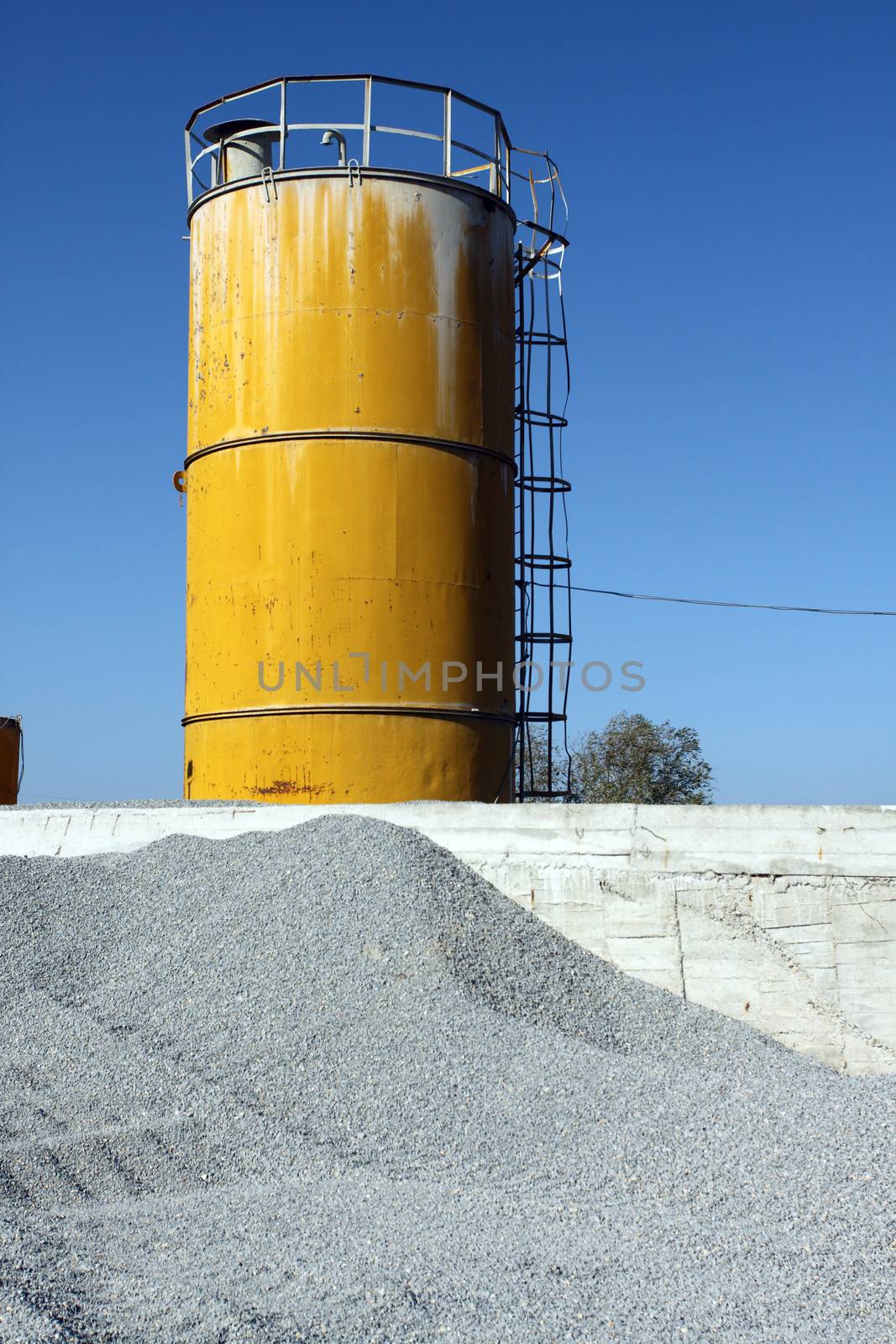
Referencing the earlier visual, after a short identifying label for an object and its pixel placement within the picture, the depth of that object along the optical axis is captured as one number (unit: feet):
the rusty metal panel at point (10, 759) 49.93
